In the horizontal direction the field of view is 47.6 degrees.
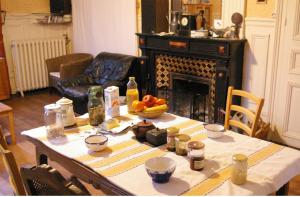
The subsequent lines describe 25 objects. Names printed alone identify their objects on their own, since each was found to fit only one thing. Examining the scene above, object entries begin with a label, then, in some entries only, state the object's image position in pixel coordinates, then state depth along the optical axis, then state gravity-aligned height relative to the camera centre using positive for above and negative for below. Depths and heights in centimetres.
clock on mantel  395 -5
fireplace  405 -92
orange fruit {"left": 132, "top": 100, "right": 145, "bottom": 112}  231 -57
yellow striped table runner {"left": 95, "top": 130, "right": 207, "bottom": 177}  163 -70
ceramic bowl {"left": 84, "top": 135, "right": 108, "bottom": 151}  184 -65
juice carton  234 -55
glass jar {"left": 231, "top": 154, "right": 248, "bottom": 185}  150 -65
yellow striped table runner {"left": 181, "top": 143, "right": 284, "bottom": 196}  146 -71
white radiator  547 -61
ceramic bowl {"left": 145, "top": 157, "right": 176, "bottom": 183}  150 -66
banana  229 -59
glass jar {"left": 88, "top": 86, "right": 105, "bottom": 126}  221 -54
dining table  150 -70
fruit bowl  230 -62
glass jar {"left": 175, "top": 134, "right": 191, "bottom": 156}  179 -65
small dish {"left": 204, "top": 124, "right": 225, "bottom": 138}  200 -64
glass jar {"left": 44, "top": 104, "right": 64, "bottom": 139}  208 -61
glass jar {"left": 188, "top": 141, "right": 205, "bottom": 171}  162 -65
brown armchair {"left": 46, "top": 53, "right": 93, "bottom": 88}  508 -68
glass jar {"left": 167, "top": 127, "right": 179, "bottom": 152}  186 -64
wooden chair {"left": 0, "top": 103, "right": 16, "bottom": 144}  360 -97
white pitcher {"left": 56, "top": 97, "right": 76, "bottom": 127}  219 -58
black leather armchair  439 -77
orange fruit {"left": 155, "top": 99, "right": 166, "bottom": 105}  237 -56
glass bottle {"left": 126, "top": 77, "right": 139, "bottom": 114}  244 -52
